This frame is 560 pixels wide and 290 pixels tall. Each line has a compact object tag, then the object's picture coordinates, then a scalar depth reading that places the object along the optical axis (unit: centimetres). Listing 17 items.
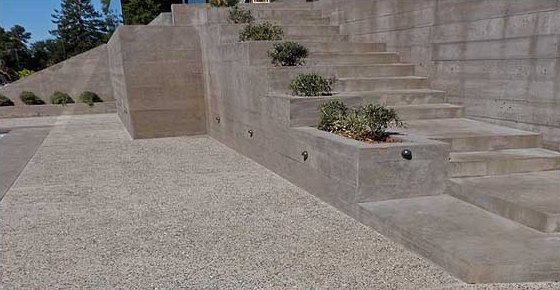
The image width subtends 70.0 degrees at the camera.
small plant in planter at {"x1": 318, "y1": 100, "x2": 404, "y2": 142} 397
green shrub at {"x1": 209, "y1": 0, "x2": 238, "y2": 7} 980
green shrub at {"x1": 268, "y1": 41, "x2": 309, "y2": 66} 583
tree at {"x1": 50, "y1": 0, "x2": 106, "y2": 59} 5600
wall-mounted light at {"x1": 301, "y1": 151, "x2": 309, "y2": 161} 446
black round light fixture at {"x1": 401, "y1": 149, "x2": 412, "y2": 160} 359
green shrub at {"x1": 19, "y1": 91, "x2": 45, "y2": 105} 1450
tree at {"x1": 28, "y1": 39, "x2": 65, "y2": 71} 5638
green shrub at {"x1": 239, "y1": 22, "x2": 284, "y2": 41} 659
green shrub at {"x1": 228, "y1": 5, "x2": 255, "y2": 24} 787
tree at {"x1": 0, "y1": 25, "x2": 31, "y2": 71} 5569
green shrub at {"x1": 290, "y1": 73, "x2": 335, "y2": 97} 507
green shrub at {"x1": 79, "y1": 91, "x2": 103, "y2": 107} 1470
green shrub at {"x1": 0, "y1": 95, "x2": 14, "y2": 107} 1428
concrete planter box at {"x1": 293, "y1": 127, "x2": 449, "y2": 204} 357
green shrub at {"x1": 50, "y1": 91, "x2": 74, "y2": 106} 1462
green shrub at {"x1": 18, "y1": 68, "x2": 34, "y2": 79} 1889
